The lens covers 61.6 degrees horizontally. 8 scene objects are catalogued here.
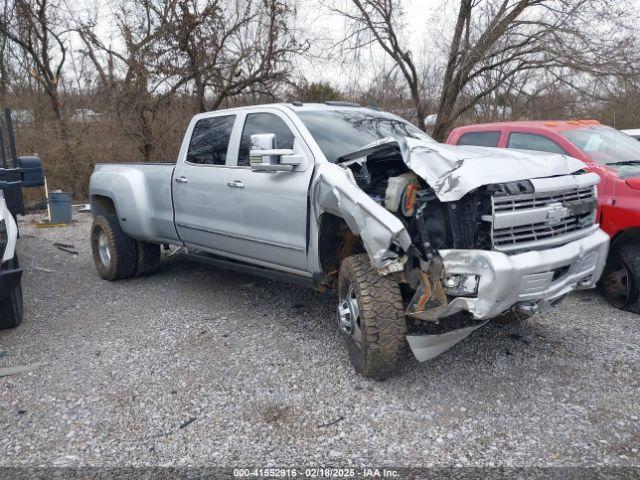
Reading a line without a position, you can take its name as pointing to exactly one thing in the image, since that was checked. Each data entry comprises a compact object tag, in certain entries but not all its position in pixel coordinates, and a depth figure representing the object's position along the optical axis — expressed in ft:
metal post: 17.69
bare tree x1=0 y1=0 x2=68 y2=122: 57.47
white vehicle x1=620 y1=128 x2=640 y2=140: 27.55
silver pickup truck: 10.39
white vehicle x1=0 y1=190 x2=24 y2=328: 13.70
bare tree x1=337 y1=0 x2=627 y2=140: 39.34
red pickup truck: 15.94
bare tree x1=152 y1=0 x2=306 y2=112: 48.37
